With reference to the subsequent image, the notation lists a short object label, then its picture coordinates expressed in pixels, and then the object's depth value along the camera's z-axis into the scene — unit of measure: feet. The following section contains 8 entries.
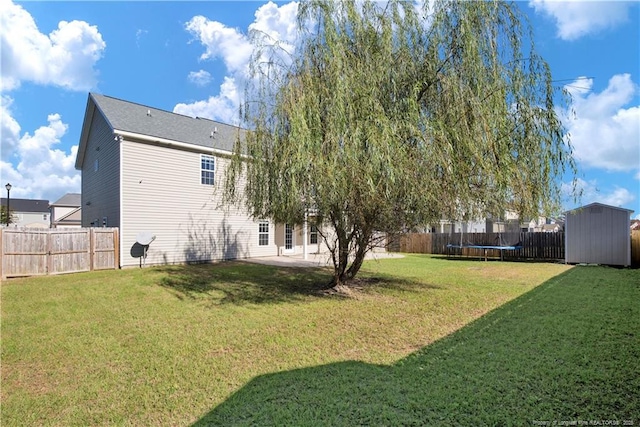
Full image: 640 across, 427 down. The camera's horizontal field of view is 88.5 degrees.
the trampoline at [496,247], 52.85
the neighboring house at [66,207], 103.68
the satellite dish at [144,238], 39.91
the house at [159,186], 40.83
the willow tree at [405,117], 17.83
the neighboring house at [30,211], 152.35
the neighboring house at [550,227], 106.49
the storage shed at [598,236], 44.01
